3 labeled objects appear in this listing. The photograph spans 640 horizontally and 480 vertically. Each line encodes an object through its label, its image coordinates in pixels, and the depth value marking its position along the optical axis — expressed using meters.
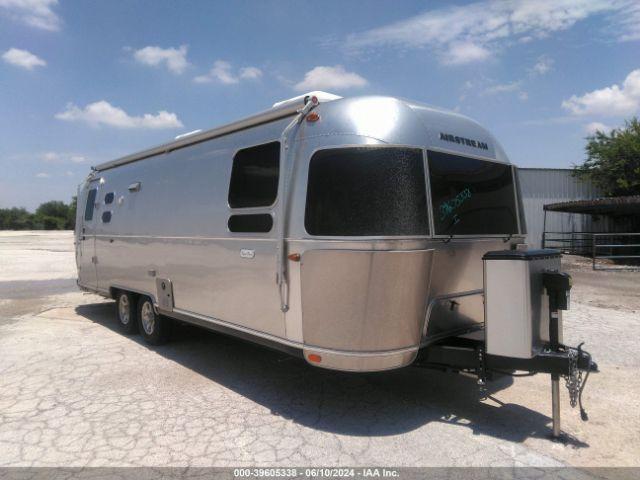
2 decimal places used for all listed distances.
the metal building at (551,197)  23.59
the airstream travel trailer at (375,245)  4.10
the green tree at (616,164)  23.95
